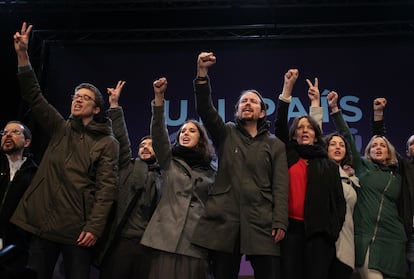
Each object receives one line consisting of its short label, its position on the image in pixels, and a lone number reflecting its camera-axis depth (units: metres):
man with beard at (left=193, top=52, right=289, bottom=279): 2.89
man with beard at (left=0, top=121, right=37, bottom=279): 3.14
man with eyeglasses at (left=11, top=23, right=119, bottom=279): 2.87
